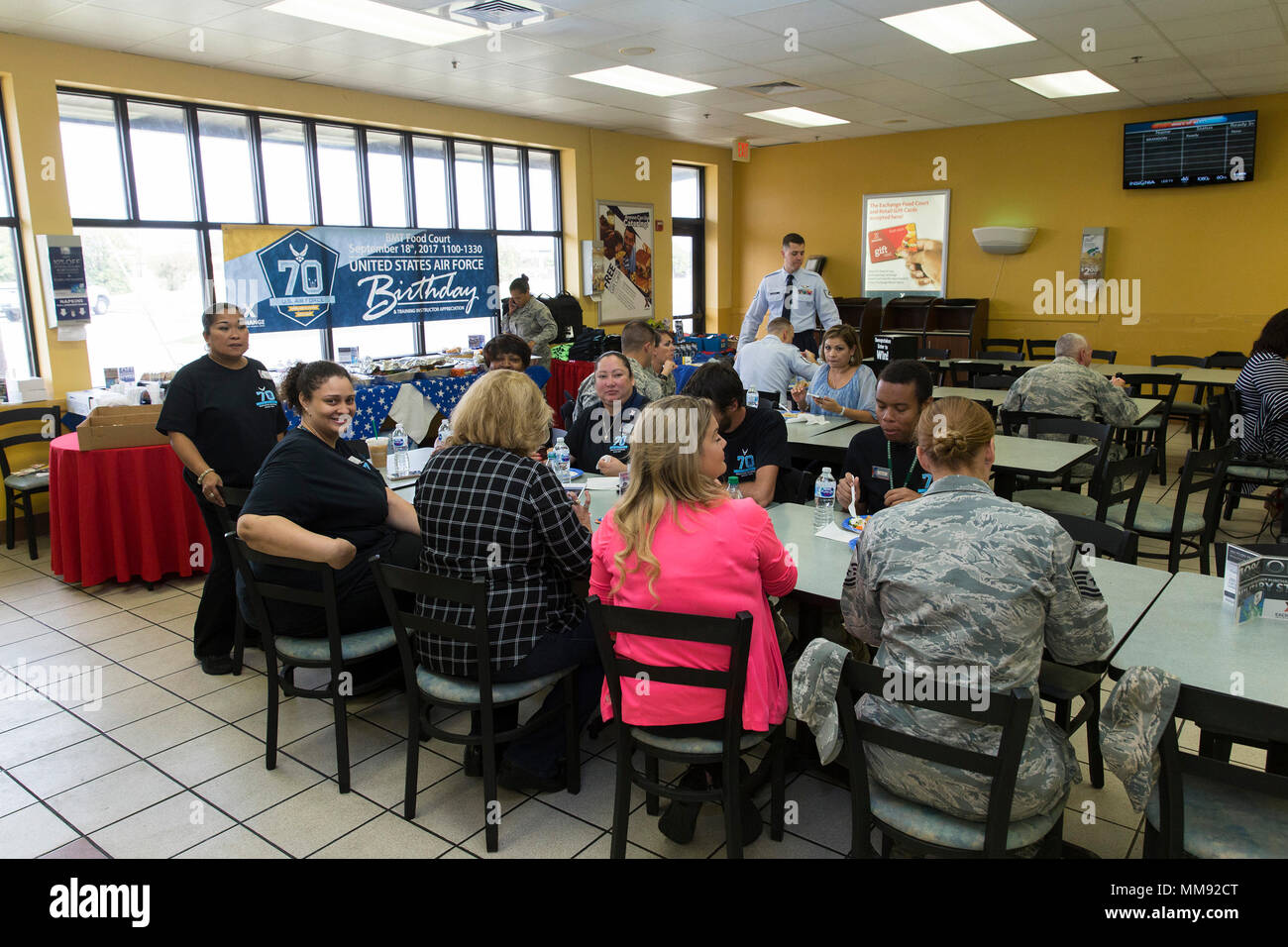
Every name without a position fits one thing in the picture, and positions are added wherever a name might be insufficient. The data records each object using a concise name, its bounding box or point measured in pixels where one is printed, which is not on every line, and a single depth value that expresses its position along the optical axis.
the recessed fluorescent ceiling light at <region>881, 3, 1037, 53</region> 5.95
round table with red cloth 4.85
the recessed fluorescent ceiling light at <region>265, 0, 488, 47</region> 5.51
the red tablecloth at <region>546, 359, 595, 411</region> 8.44
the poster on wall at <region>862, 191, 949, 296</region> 11.15
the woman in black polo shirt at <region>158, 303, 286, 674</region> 3.91
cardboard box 4.82
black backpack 9.32
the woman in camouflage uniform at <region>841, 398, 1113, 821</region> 1.86
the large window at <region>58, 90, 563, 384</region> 6.57
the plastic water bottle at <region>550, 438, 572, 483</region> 3.93
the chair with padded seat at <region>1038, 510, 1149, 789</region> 2.17
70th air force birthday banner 7.40
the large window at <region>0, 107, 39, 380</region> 6.06
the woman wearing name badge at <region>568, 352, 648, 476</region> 4.28
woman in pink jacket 2.23
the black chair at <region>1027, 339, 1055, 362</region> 9.65
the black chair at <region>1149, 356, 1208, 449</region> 7.40
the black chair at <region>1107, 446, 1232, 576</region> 3.93
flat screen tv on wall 8.95
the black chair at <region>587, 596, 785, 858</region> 2.09
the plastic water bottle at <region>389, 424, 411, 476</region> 4.15
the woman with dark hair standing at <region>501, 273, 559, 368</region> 8.59
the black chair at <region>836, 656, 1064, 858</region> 1.74
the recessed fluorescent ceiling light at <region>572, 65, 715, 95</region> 7.51
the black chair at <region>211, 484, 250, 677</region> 3.67
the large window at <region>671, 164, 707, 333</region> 12.22
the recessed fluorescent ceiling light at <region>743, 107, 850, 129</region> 9.56
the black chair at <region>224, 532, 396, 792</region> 2.80
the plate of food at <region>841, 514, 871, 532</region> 3.09
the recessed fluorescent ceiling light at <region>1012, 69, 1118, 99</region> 8.00
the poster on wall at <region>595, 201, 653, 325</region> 10.52
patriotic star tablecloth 7.16
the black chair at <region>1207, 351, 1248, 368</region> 8.35
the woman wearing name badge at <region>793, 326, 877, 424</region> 5.21
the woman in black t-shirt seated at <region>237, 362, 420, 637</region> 2.84
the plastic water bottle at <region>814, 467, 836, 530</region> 3.24
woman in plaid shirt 2.63
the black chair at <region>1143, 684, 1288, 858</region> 1.57
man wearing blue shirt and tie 7.86
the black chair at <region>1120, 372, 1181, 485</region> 6.25
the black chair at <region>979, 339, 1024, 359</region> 10.02
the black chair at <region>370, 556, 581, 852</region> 2.46
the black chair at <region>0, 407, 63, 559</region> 5.56
